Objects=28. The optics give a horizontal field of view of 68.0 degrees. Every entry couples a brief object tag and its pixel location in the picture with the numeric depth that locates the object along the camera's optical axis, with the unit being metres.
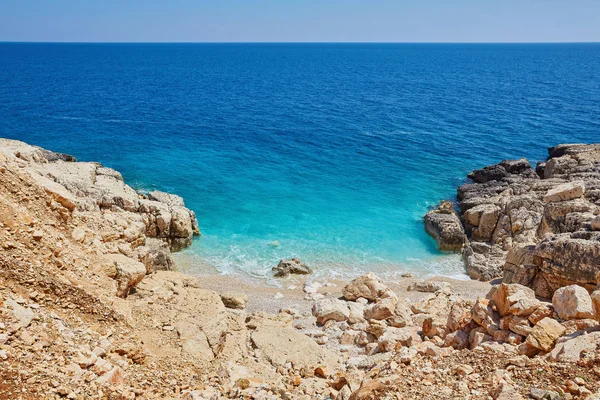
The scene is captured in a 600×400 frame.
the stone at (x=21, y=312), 12.33
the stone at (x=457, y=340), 16.59
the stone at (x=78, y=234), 17.89
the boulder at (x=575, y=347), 12.28
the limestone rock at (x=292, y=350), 17.11
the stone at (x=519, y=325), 14.78
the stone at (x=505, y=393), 10.91
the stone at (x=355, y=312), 22.30
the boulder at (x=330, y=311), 22.73
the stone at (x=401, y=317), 20.88
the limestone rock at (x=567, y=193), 29.50
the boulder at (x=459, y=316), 17.44
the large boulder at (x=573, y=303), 14.45
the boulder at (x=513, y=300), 15.58
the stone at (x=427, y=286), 27.38
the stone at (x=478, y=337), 15.75
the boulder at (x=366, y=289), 24.84
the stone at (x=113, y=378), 11.86
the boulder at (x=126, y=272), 17.50
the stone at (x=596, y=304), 14.30
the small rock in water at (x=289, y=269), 30.16
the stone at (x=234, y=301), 24.12
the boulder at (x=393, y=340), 17.98
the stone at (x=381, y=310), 21.46
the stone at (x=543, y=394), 10.59
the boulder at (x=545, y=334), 13.72
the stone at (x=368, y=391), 12.16
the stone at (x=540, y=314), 15.28
